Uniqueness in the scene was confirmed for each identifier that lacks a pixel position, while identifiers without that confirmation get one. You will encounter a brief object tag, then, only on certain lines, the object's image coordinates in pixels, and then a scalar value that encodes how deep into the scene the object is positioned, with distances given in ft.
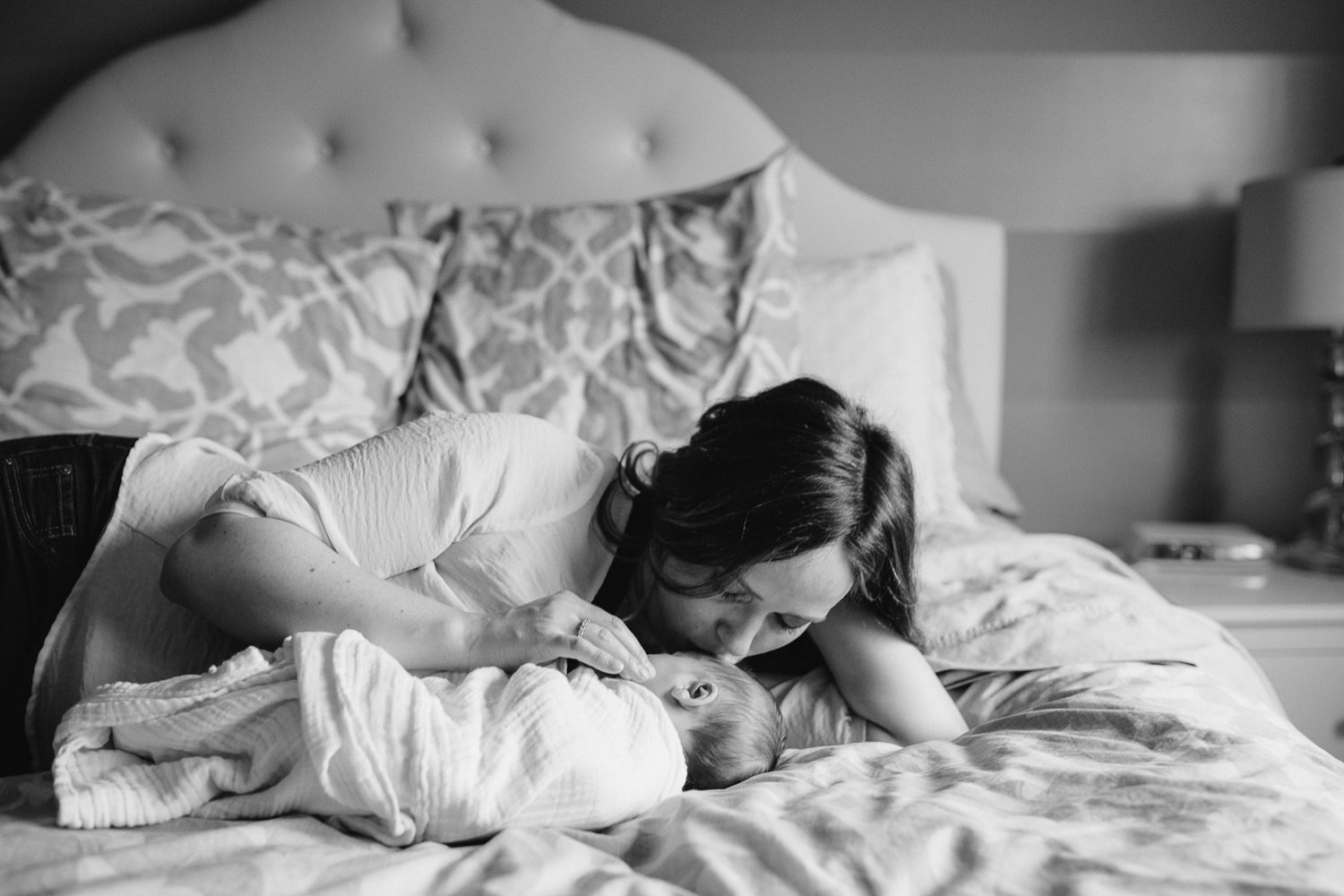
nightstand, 5.86
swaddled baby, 2.67
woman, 3.28
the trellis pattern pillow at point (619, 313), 5.49
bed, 2.58
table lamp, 6.55
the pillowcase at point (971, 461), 6.48
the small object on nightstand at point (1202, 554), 6.68
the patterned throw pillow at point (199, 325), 4.98
